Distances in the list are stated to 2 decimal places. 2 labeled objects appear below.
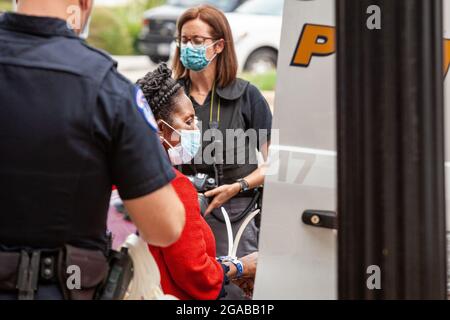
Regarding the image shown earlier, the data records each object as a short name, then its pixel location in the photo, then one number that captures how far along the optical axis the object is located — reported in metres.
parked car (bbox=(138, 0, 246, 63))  13.38
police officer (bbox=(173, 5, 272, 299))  3.62
